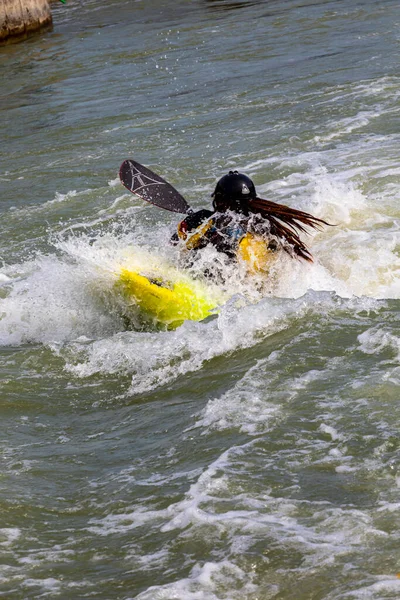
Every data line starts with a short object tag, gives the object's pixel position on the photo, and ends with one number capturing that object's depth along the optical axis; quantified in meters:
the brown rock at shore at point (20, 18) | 39.87
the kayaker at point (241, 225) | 12.40
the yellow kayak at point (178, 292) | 12.40
